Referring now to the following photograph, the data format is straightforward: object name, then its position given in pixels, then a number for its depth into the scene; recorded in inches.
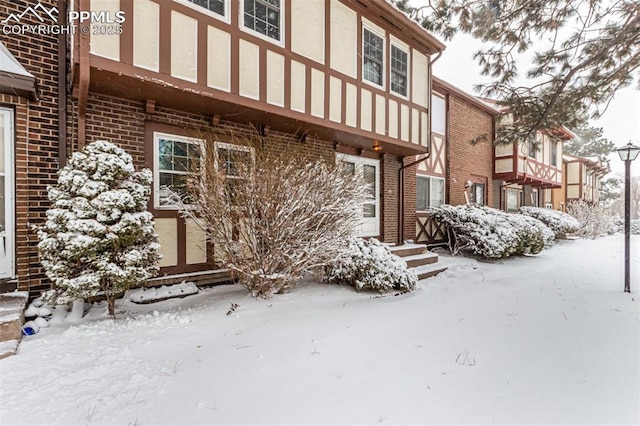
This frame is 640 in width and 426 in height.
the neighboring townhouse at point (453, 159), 427.5
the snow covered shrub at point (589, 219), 658.2
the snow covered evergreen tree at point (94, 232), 136.0
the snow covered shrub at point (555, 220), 552.1
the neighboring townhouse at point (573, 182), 913.5
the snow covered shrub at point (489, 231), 355.6
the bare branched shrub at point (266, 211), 170.9
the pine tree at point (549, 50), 240.5
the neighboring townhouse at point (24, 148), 157.5
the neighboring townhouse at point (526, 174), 546.3
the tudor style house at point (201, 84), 160.2
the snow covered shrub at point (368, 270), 211.5
